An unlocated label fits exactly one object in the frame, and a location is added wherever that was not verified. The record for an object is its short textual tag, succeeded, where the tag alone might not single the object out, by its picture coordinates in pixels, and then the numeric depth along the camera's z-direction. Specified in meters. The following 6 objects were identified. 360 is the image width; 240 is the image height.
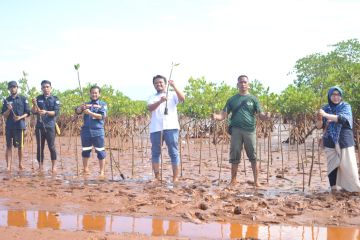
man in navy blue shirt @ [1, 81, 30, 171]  7.04
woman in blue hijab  5.06
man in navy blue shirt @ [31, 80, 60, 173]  6.75
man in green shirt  5.77
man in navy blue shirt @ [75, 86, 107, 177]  6.46
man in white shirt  5.86
